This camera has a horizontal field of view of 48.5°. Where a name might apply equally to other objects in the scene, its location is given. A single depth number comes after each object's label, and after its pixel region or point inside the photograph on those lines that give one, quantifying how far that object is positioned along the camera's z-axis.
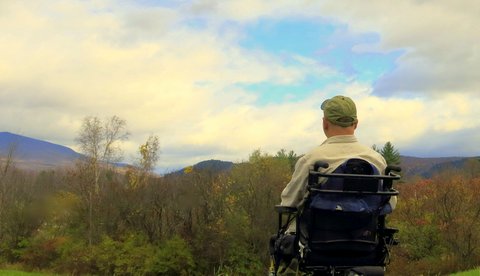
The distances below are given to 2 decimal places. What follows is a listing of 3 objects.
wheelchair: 3.60
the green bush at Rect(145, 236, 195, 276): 32.25
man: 3.80
